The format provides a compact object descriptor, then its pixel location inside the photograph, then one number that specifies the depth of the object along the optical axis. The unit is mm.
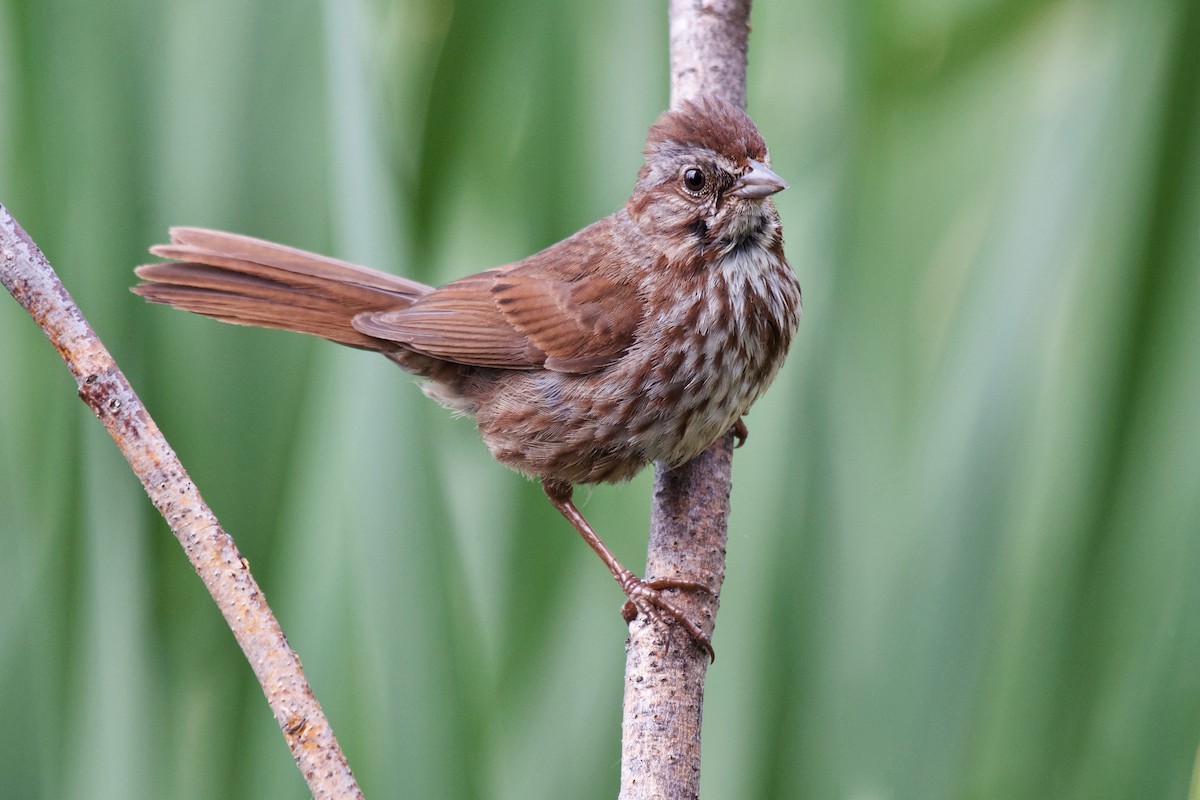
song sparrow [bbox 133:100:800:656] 4456
